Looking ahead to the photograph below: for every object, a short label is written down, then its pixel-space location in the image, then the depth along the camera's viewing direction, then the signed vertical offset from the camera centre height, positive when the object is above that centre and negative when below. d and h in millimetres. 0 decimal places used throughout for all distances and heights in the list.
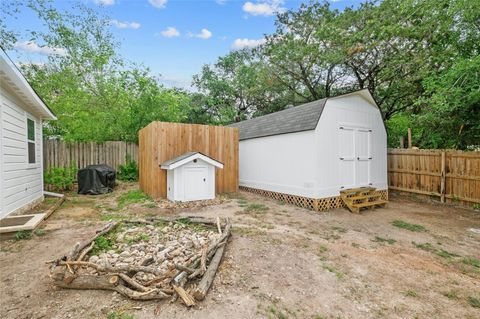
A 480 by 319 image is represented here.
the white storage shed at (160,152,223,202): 6582 -578
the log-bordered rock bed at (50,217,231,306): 2338 -1314
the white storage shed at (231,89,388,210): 6402 +156
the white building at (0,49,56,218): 4398 +437
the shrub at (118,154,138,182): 10477 -575
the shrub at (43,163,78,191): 8484 -721
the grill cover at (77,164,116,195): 8156 -794
